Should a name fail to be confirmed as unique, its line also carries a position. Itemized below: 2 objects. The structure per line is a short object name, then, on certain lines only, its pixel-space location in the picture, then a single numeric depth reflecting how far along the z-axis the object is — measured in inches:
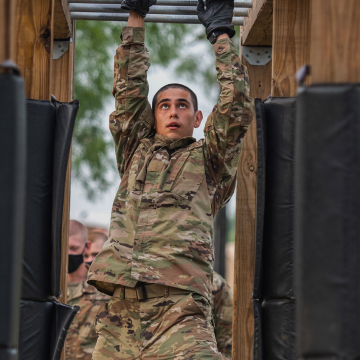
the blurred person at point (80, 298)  509.4
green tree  1086.4
